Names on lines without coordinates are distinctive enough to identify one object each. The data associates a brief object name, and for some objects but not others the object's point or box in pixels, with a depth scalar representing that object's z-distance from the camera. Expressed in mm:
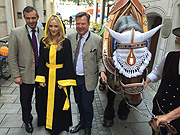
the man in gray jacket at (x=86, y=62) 2283
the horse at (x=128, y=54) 1762
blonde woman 2184
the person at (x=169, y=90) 1534
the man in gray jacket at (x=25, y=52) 2244
